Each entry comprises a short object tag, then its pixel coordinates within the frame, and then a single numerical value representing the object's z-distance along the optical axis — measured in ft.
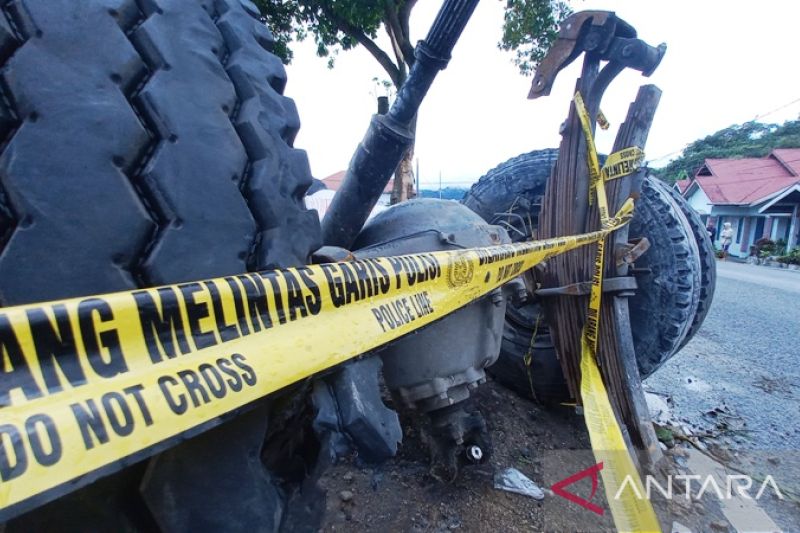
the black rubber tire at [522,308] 8.53
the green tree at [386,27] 29.50
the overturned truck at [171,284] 1.75
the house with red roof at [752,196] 75.00
